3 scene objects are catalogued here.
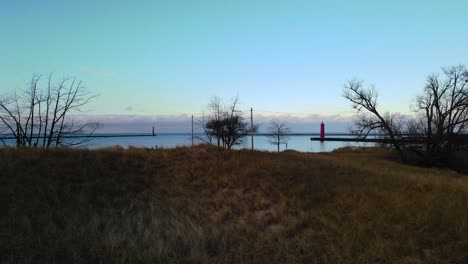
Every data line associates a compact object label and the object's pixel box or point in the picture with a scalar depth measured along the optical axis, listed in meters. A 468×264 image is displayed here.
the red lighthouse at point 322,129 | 114.32
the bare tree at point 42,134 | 21.92
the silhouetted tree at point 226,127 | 49.47
